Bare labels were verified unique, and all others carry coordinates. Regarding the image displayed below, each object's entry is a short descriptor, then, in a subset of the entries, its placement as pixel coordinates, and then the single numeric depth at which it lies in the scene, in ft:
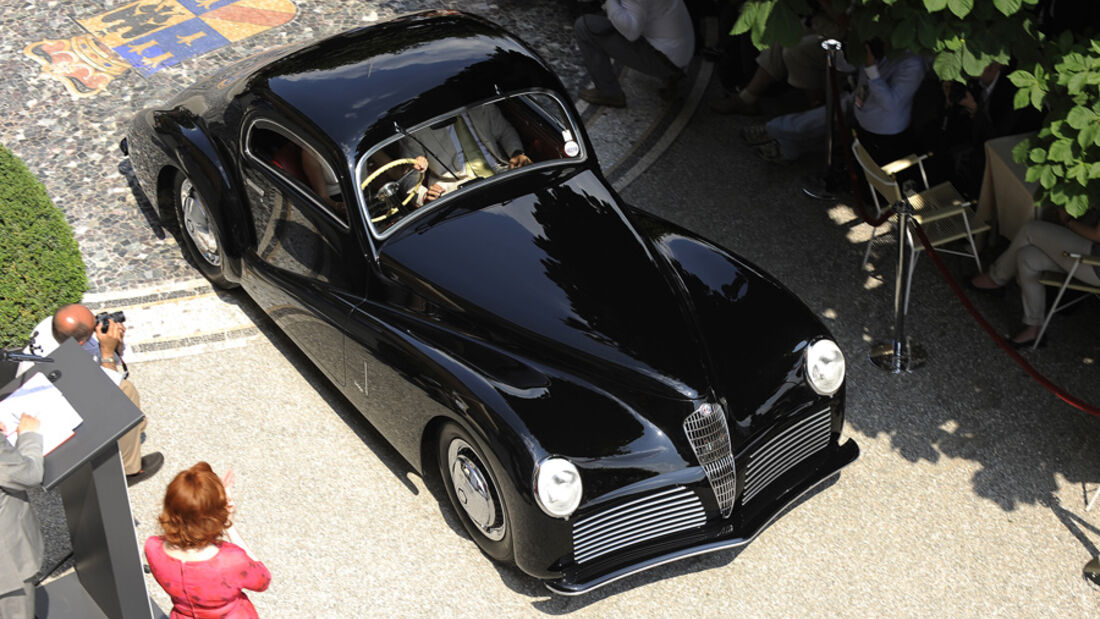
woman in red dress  13.15
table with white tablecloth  21.80
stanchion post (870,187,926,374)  20.83
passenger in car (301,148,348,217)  19.30
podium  13.38
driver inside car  19.77
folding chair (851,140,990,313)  22.20
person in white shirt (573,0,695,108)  28.45
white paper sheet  13.42
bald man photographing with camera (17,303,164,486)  17.79
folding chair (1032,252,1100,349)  19.85
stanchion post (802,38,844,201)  23.35
